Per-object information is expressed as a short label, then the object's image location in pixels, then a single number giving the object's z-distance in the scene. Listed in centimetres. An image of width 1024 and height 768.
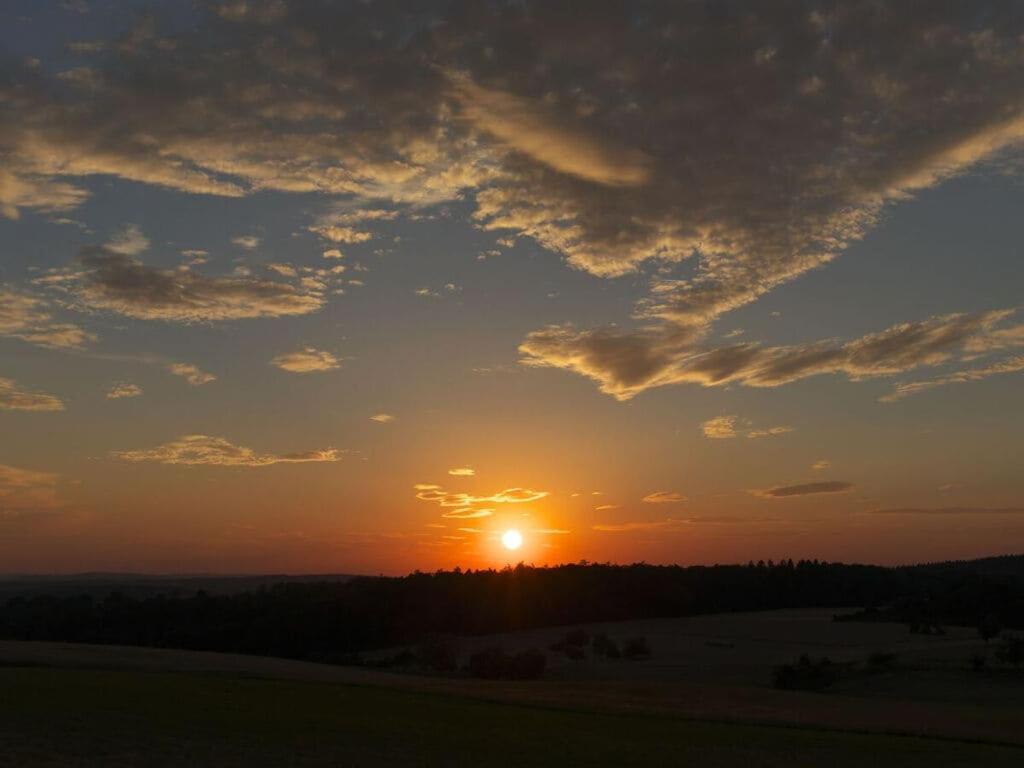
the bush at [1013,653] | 5403
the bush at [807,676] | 5678
